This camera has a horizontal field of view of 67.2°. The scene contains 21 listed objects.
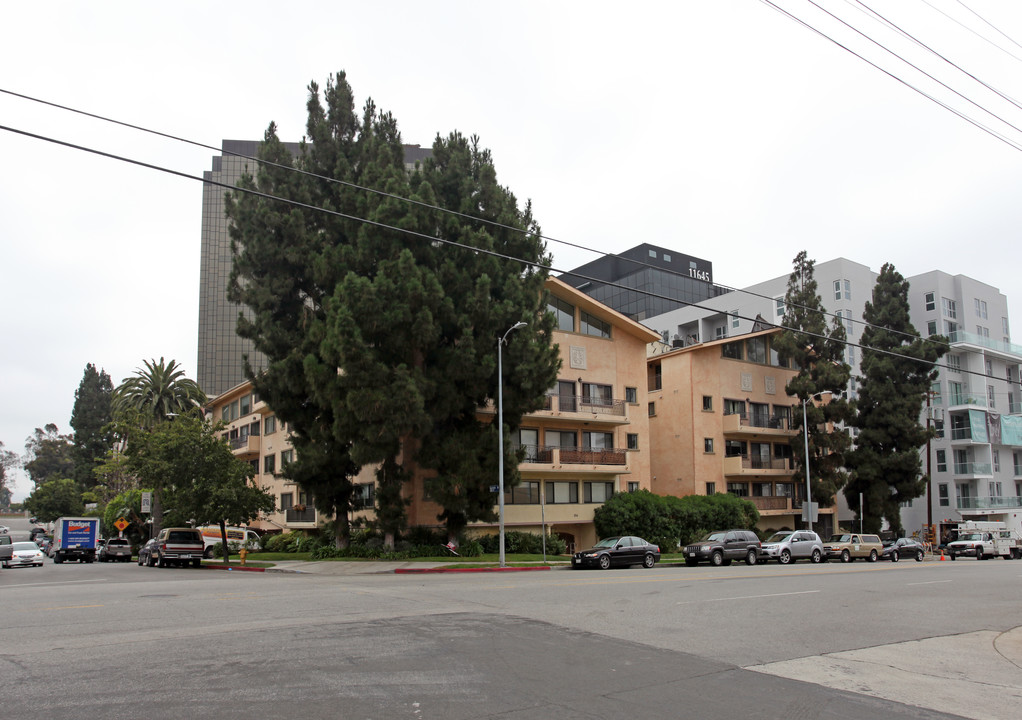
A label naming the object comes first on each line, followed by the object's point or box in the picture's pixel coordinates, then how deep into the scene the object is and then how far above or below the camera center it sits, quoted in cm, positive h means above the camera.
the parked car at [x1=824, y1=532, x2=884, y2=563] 4094 -455
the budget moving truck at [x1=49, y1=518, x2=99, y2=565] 5009 -436
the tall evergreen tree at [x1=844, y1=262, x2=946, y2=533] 5131 +315
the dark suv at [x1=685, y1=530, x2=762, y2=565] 3453 -380
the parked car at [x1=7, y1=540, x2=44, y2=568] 4367 -470
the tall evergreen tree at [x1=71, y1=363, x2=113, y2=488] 9019 +598
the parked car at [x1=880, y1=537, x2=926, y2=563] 4419 -511
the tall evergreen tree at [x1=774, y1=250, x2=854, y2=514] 4962 +510
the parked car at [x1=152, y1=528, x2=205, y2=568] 3547 -351
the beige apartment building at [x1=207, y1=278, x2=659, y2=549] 4028 +164
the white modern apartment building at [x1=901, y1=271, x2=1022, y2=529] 6438 +414
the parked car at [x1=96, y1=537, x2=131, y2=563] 4934 -502
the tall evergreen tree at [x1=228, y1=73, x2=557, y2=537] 3041 +647
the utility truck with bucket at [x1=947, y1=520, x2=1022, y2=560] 4866 -537
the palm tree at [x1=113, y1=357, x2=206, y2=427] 6153 +635
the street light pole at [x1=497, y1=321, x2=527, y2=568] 3155 +180
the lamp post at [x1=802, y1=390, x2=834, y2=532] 4494 +148
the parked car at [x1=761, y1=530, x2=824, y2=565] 3688 -407
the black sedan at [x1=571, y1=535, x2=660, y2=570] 3172 -371
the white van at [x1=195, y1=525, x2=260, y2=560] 4728 -417
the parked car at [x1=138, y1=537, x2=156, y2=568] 3744 -412
